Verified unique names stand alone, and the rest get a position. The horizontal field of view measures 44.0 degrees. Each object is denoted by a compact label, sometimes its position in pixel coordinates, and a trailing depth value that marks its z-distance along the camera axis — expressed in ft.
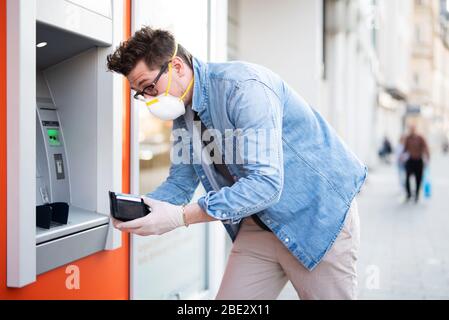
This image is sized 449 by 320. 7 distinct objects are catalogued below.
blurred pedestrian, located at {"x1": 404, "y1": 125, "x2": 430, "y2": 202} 33.30
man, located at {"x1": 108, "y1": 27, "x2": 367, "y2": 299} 5.88
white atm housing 6.62
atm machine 7.23
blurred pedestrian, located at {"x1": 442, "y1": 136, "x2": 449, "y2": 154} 114.32
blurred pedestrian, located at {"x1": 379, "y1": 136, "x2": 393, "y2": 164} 71.51
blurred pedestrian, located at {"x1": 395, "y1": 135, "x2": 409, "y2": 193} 33.94
